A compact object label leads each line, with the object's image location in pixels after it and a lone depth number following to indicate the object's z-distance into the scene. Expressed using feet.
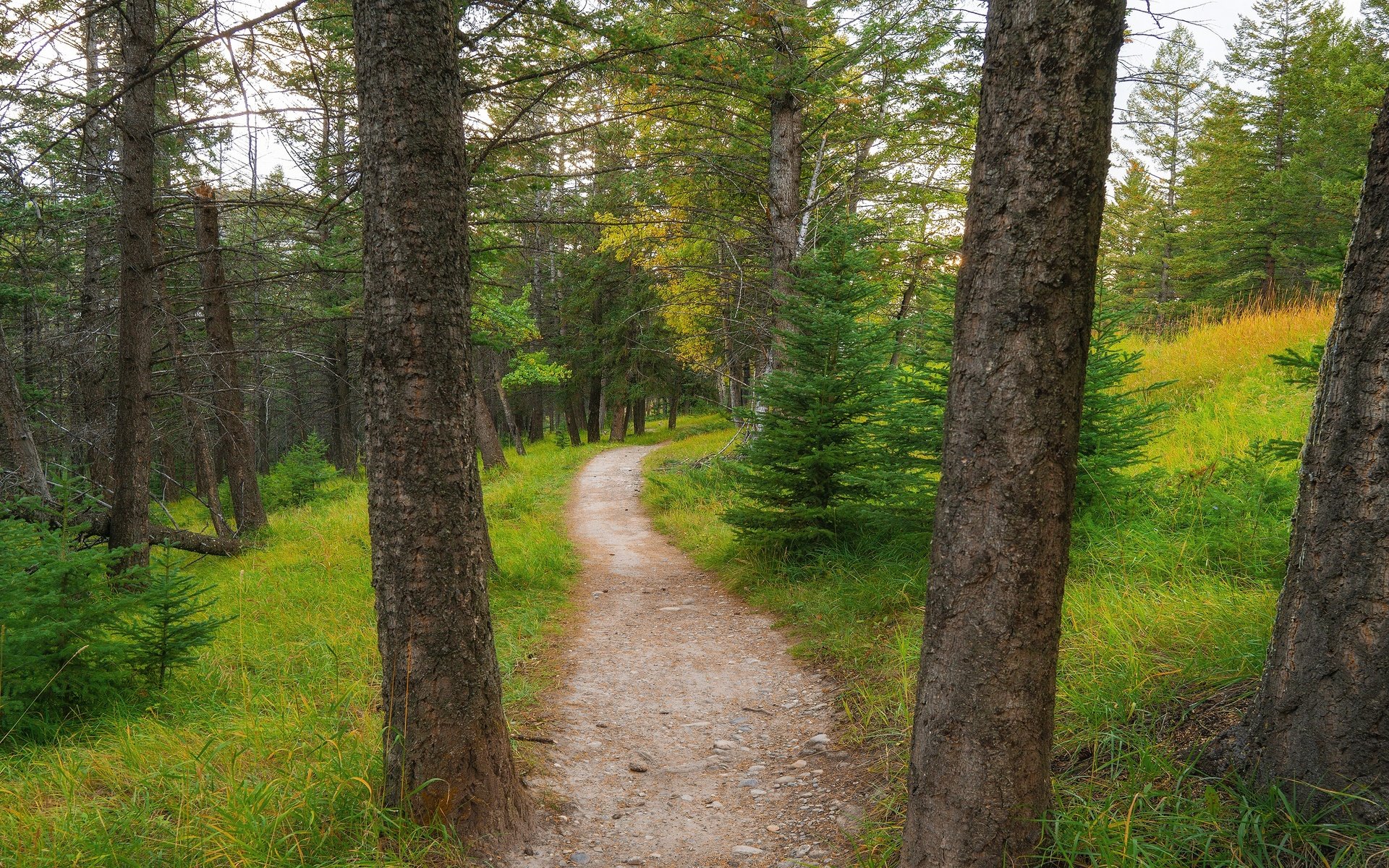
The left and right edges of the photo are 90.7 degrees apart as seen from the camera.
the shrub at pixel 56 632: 12.86
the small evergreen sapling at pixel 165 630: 14.64
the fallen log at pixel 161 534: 20.53
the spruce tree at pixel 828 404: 22.50
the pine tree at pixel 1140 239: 95.35
